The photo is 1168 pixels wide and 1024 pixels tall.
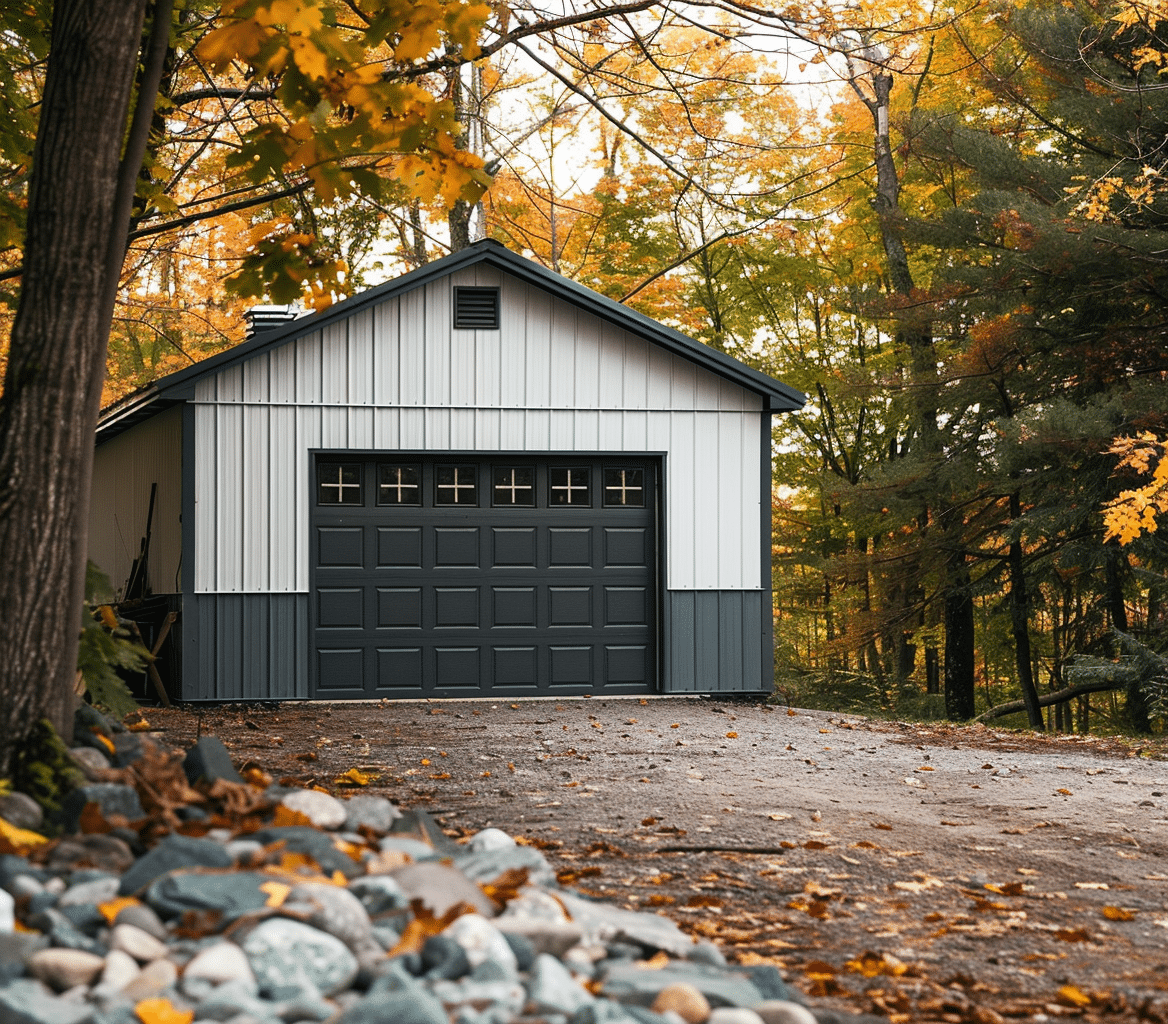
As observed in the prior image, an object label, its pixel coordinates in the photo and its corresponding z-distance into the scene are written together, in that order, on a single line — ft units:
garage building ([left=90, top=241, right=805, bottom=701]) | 40.47
